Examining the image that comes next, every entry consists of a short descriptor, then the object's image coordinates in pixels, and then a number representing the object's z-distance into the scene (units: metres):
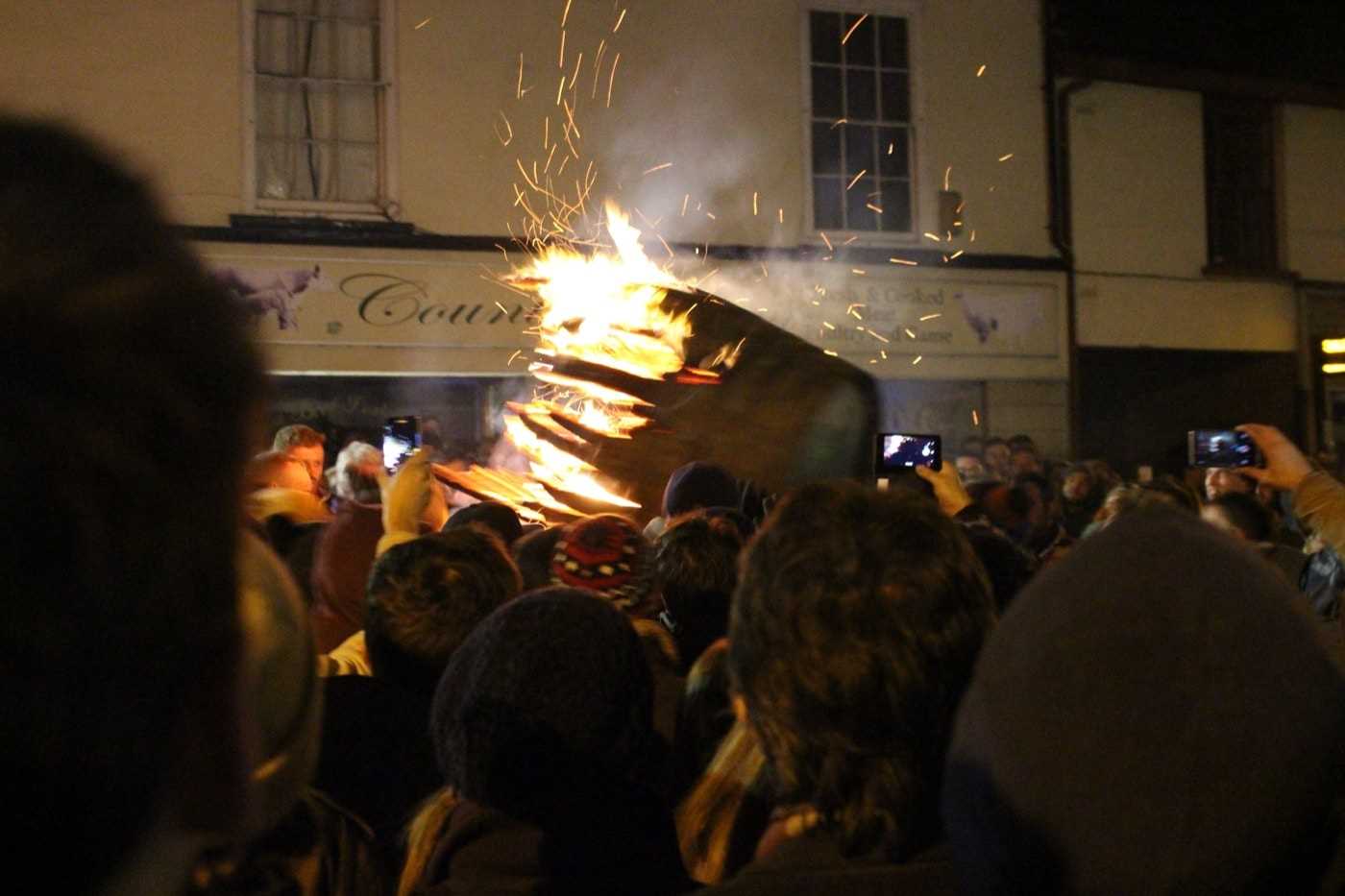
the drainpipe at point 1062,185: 14.97
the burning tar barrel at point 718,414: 5.41
